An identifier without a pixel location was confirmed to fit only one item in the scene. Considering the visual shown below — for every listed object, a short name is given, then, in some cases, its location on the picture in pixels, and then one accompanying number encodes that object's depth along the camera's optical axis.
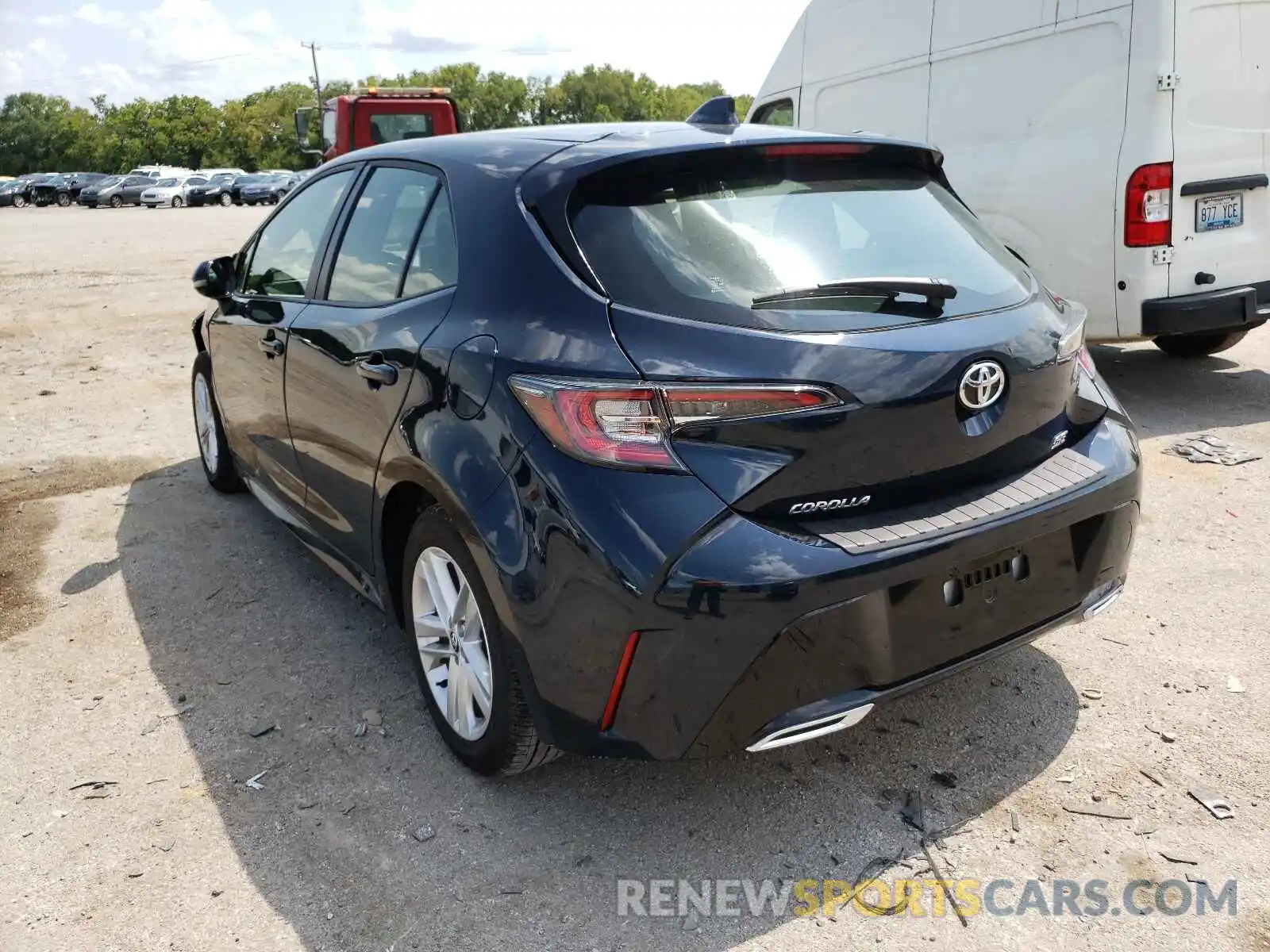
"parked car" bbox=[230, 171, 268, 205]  54.42
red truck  15.71
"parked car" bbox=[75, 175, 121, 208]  56.56
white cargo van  5.94
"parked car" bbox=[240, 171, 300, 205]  53.12
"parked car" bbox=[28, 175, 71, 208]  60.91
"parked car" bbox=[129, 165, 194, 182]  58.75
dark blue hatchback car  2.37
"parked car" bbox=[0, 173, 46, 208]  61.16
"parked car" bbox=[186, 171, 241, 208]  54.69
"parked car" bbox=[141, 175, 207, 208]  54.41
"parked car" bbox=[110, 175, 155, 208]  56.12
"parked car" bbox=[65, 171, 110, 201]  61.66
